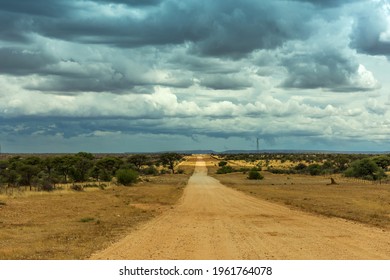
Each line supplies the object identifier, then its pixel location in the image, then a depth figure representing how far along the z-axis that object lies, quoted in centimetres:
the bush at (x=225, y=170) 12019
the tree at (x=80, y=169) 7888
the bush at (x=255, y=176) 9225
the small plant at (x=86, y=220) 2767
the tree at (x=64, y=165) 8125
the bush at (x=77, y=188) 5620
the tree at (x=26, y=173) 6873
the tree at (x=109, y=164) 9309
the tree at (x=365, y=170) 8967
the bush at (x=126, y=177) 7100
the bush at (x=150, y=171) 11374
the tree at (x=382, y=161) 11220
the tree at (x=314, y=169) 10654
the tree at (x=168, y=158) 14525
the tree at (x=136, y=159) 13538
